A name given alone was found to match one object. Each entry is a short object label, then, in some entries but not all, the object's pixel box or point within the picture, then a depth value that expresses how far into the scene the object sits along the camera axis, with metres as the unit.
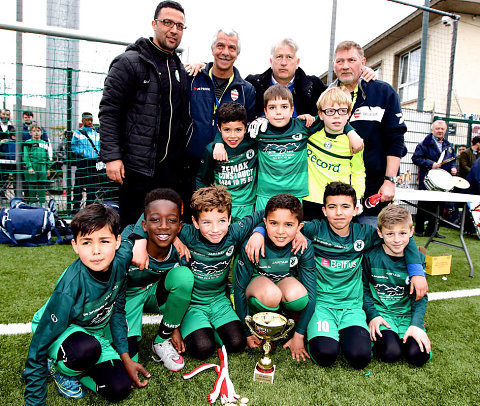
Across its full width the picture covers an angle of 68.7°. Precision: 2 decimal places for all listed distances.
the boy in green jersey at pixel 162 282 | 2.13
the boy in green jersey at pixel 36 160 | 5.49
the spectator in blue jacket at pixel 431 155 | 6.53
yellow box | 4.01
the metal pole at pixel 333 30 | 7.47
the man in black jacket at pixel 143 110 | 2.55
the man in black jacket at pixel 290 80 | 2.92
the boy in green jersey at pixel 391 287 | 2.30
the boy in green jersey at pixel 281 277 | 2.24
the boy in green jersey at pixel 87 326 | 1.64
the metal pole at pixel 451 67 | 7.86
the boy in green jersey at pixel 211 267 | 2.22
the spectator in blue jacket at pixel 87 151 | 5.70
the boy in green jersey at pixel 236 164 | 2.66
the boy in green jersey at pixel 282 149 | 2.61
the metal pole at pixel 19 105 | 4.82
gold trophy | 1.93
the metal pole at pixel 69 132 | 5.37
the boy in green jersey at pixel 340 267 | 2.27
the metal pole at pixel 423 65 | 7.59
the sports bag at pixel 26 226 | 4.57
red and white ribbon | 1.75
